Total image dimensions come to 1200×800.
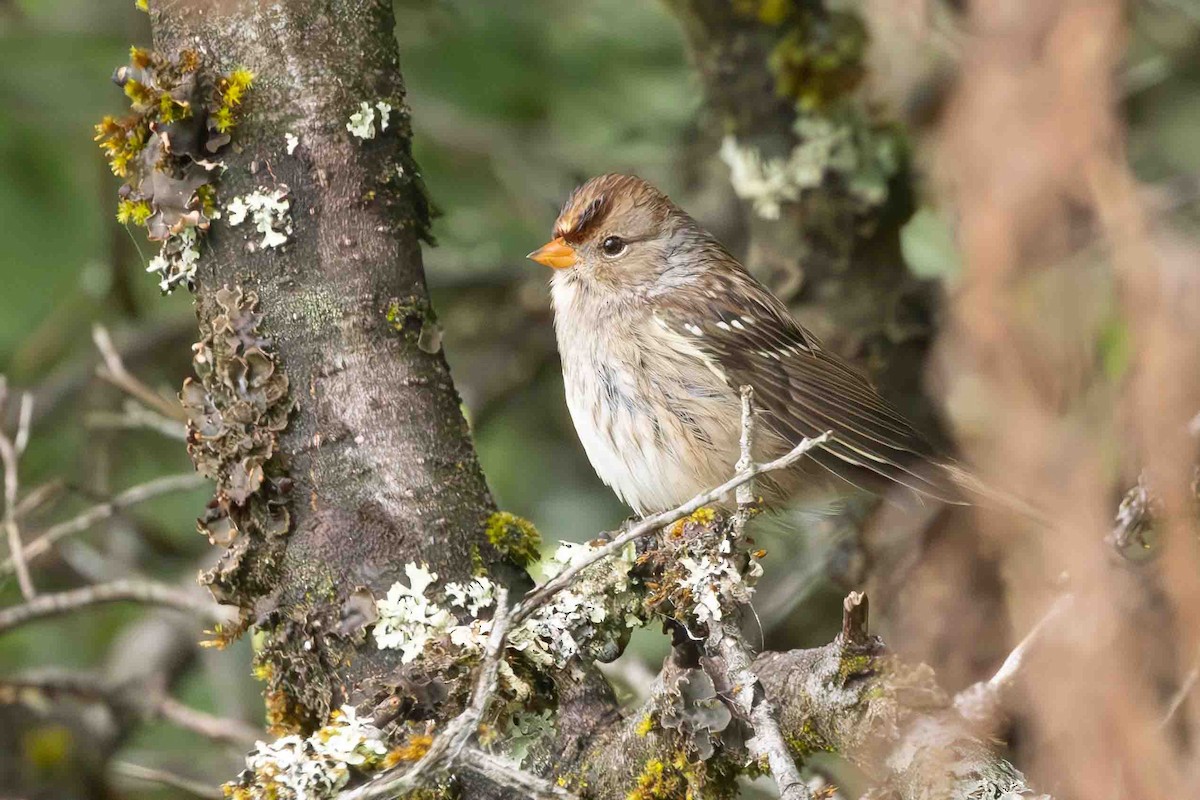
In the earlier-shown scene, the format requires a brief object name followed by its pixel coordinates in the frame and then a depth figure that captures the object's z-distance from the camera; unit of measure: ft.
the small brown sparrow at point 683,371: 24.11
